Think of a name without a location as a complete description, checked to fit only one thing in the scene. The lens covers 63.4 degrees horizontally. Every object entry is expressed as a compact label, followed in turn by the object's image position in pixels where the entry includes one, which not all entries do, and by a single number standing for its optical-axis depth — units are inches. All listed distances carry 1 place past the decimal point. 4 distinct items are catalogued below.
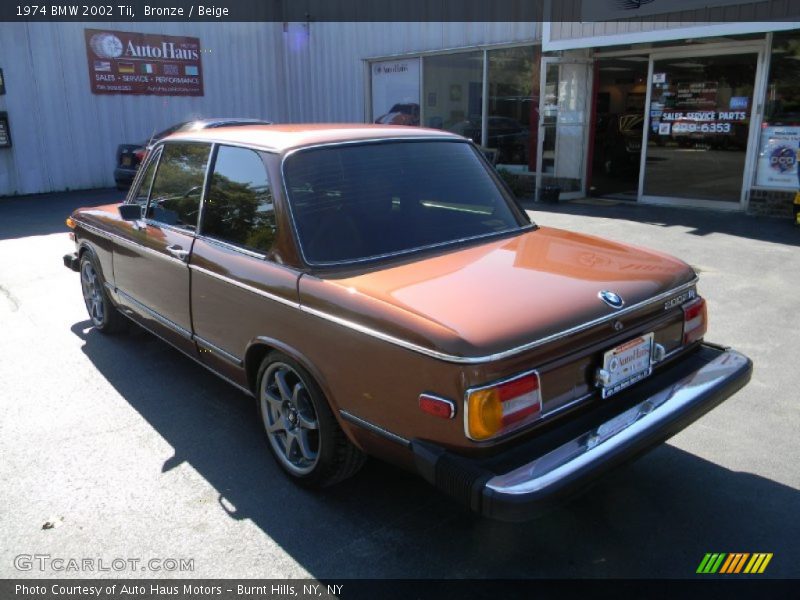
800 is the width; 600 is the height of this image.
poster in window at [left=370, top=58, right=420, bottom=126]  573.4
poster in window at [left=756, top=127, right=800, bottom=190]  366.9
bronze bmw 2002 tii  94.4
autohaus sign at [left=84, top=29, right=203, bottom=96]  596.1
